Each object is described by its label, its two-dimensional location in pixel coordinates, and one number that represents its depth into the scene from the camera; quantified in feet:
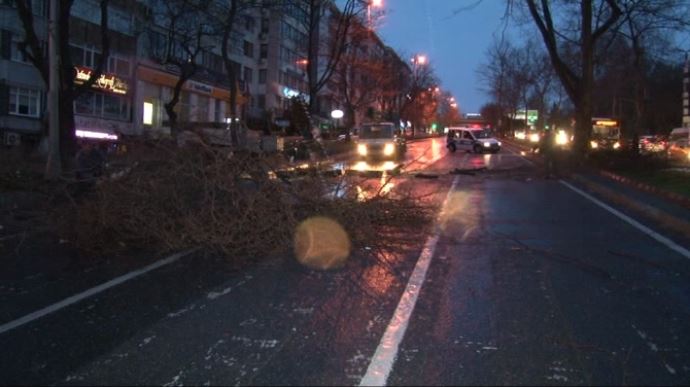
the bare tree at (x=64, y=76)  69.21
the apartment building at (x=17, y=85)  123.75
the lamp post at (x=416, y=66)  293.59
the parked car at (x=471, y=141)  171.32
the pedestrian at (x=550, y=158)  87.04
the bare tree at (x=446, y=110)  489.38
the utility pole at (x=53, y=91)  62.34
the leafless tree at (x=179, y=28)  115.14
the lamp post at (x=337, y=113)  200.98
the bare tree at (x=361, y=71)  176.35
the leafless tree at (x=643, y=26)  97.25
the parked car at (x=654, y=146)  87.28
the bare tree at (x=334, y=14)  143.84
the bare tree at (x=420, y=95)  306.35
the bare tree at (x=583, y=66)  96.99
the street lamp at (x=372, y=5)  155.94
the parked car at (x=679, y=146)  97.64
